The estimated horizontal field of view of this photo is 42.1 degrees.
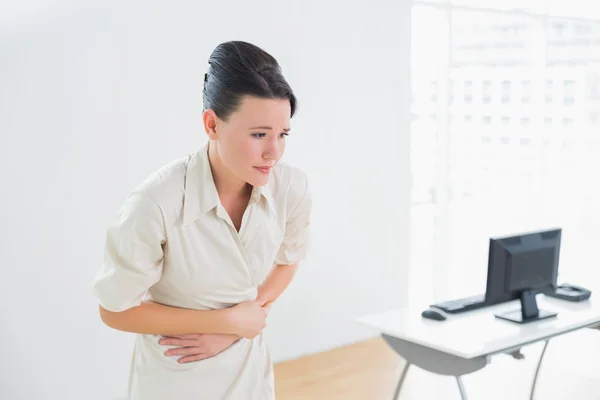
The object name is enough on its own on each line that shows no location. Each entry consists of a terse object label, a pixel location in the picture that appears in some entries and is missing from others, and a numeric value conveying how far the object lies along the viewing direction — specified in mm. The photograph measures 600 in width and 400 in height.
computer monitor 3105
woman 1491
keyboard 3273
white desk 2866
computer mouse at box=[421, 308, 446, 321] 3172
